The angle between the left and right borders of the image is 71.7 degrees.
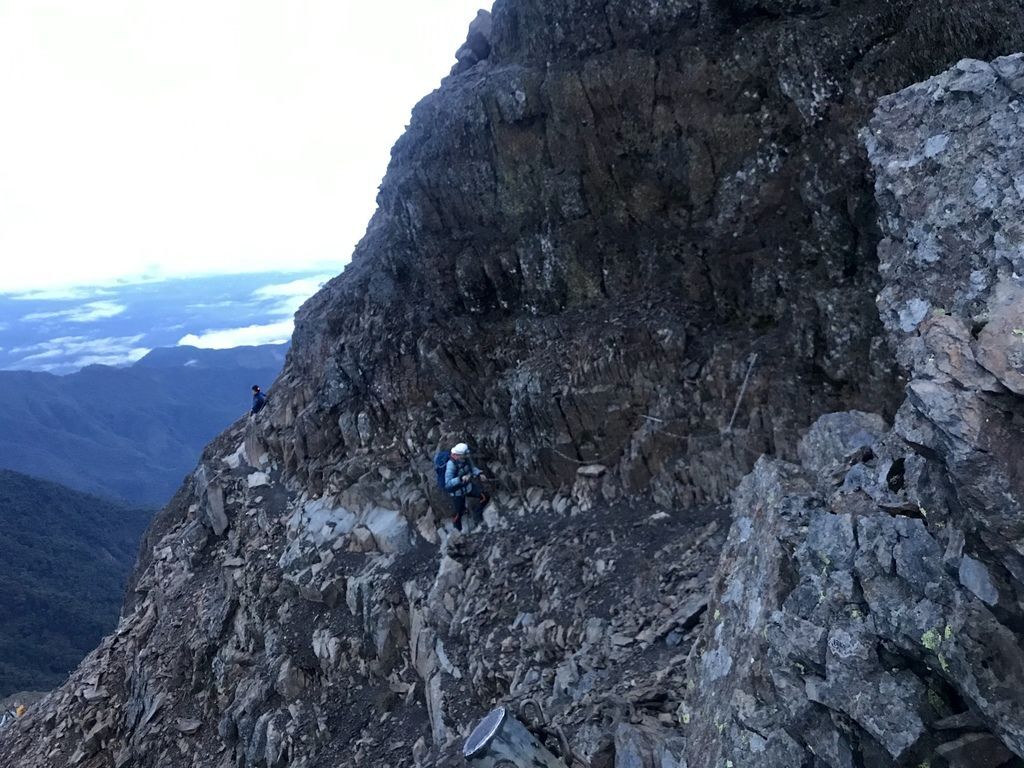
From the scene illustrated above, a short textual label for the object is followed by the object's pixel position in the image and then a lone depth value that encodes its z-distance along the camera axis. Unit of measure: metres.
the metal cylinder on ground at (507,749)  11.01
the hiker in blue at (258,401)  30.41
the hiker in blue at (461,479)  18.84
